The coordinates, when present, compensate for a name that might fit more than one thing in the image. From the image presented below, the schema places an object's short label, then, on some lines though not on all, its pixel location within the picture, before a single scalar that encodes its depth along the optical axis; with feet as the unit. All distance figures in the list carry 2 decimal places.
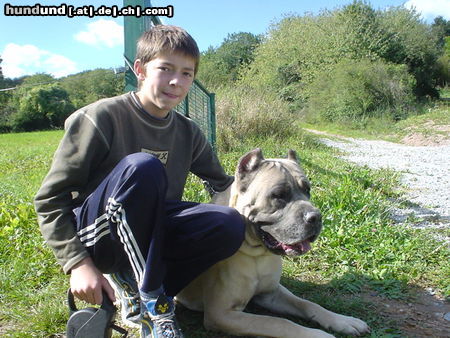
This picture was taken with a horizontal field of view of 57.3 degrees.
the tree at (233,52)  106.55
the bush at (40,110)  100.37
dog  6.53
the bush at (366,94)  58.95
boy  5.60
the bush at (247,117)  25.40
